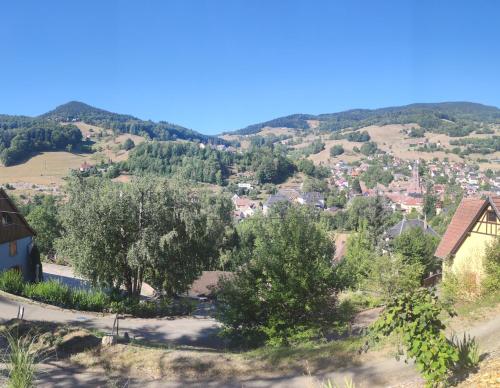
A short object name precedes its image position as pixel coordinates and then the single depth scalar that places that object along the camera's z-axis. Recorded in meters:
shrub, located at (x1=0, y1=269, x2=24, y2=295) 17.08
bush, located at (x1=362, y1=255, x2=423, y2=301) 20.08
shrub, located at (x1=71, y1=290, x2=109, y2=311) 17.27
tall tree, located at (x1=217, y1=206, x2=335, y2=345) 12.73
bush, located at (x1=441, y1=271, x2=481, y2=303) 13.53
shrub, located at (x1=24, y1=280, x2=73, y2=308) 16.97
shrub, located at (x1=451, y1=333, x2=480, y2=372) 6.70
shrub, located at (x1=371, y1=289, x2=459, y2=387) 5.98
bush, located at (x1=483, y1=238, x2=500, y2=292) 13.60
